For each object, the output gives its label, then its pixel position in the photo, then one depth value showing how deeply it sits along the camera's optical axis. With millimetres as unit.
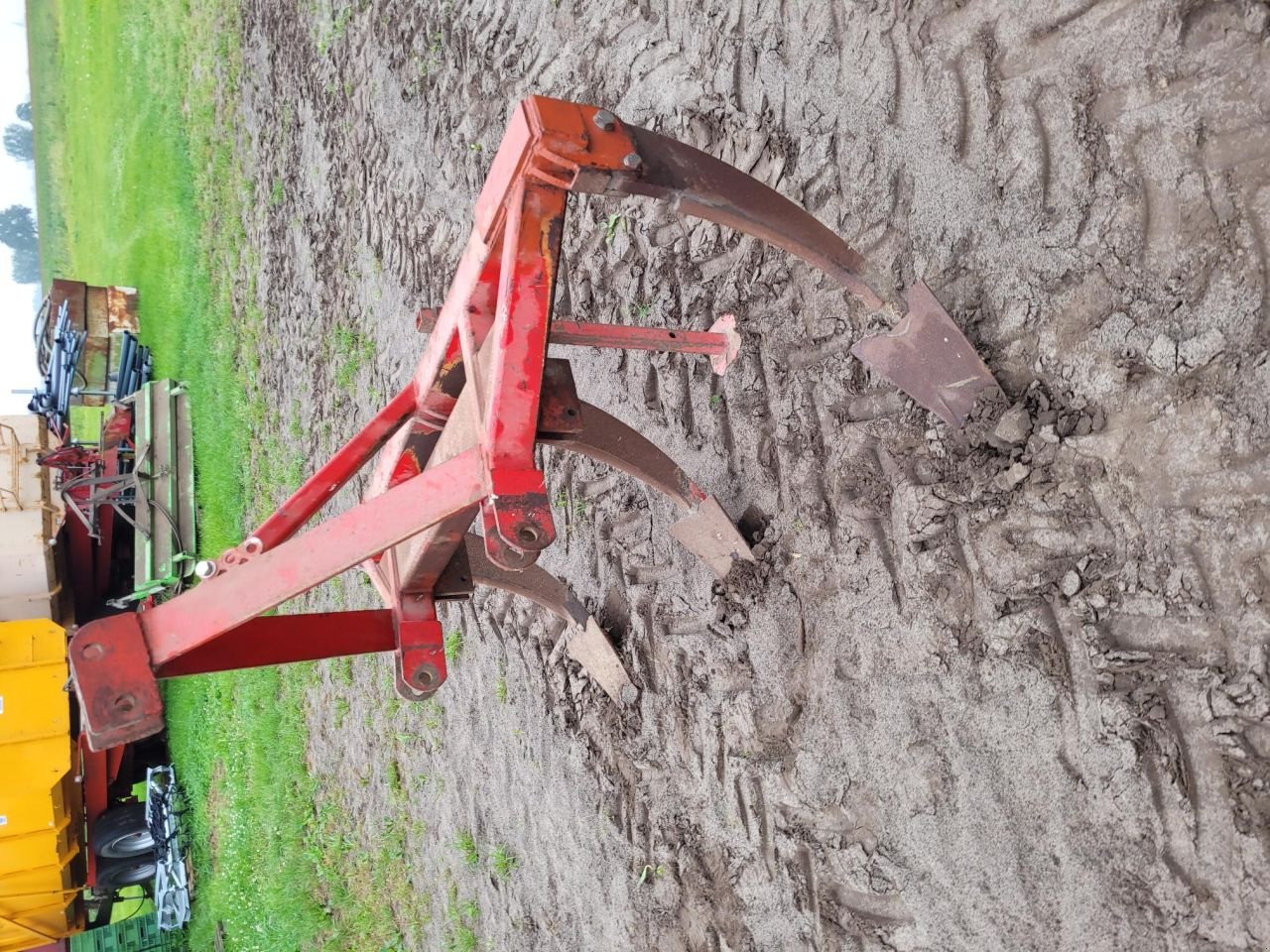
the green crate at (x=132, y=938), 5574
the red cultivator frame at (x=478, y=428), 1562
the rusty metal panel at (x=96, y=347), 7490
